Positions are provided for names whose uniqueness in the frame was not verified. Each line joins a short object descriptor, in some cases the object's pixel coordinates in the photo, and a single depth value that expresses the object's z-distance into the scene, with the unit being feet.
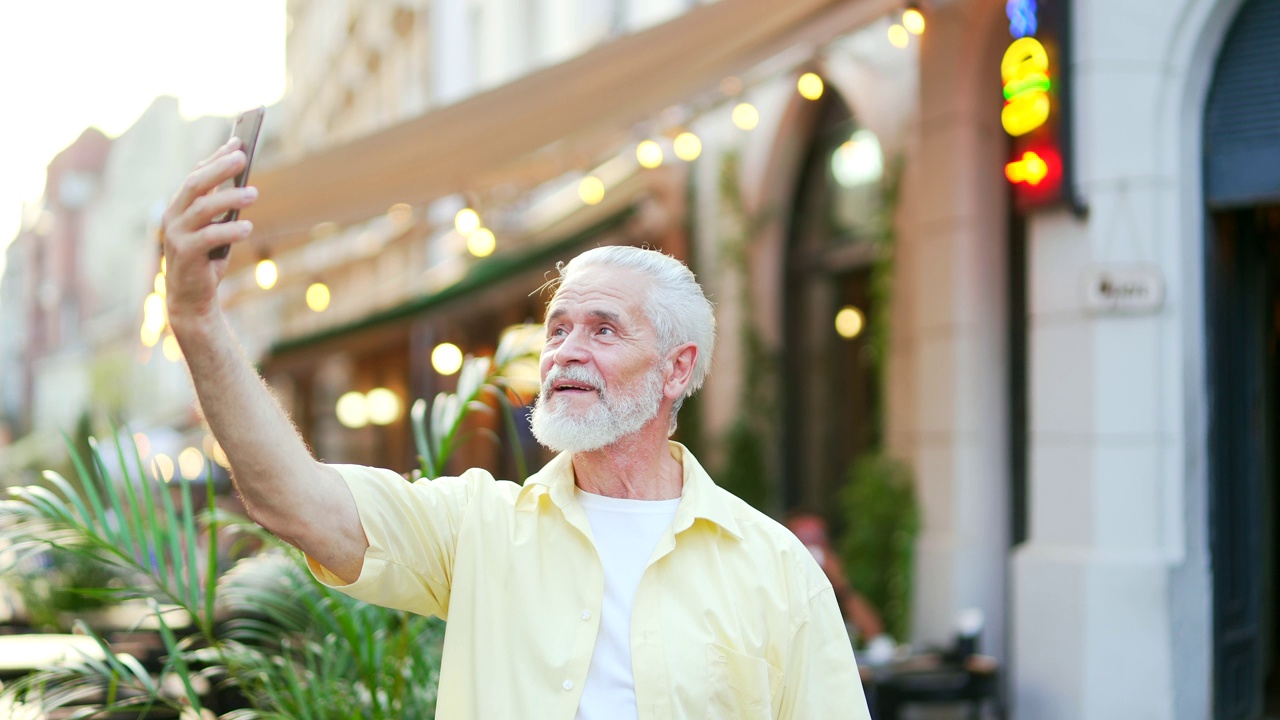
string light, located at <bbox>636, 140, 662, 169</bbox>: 27.37
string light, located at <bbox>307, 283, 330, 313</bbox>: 33.27
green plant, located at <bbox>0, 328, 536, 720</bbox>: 9.68
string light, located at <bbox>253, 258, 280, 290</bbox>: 25.25
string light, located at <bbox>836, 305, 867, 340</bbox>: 27.43
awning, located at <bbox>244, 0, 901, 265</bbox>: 20.07
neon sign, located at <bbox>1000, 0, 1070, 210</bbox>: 17.80
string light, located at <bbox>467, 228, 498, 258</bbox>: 28.78
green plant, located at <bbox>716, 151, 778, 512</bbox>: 30.42
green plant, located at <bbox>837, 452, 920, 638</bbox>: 22.39
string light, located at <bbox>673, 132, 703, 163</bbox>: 26.37
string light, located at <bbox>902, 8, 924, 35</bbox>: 20.80
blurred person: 20.10
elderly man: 6.20
